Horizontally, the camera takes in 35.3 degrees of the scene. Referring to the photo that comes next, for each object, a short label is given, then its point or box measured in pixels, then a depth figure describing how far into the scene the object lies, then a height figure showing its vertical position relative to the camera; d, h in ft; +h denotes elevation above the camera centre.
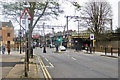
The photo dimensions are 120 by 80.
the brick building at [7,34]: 236.43 +7.15
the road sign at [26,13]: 33.73 +4.61
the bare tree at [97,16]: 137.49 +17.44
